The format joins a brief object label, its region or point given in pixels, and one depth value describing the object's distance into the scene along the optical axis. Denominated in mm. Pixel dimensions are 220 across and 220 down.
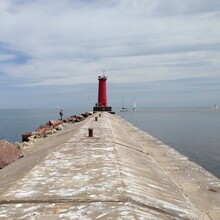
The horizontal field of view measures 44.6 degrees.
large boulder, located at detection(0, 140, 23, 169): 4965
